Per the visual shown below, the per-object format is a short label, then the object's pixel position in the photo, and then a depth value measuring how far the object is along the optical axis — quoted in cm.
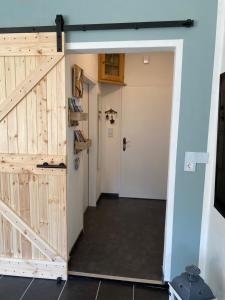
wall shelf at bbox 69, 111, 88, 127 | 235
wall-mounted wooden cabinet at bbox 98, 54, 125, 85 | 391
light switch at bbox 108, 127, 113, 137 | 446
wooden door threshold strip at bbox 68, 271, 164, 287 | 226
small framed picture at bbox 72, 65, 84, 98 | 248
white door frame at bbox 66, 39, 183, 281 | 198
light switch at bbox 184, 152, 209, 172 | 204
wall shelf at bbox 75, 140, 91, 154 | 264
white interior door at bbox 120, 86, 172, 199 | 430
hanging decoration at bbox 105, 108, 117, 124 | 441
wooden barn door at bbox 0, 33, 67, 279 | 213
